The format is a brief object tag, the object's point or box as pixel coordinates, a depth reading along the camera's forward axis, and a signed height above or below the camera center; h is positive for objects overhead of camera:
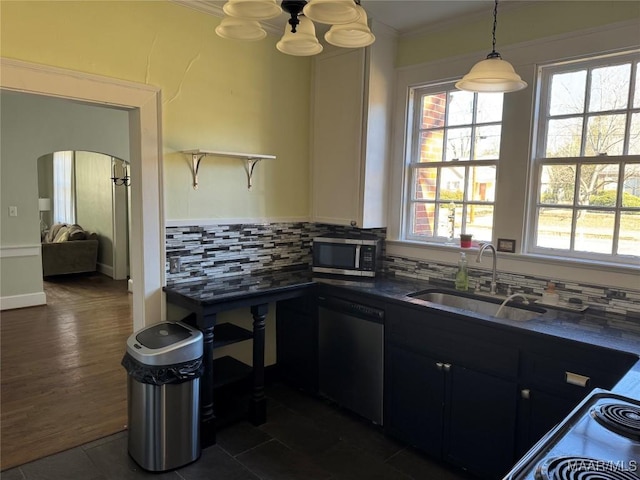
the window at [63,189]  8.37 +0.10
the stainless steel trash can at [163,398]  2.32 -1.06
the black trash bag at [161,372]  2.31 -0.91
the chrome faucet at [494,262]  2.68 -0.35
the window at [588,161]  2.40 +0.26
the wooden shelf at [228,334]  2.80 -0.89
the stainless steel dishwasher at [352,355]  2.80 -1.00
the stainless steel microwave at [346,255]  3.20 -0.39
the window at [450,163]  2.95 +0.28
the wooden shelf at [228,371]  2.85 -1.14
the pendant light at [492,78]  2.01 +0.57
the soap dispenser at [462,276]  2.92 -0.47
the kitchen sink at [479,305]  2.61 -0.62
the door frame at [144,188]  2.57 +0.05
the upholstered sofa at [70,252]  7.05 -0.92
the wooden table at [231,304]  2.57 -0.62
